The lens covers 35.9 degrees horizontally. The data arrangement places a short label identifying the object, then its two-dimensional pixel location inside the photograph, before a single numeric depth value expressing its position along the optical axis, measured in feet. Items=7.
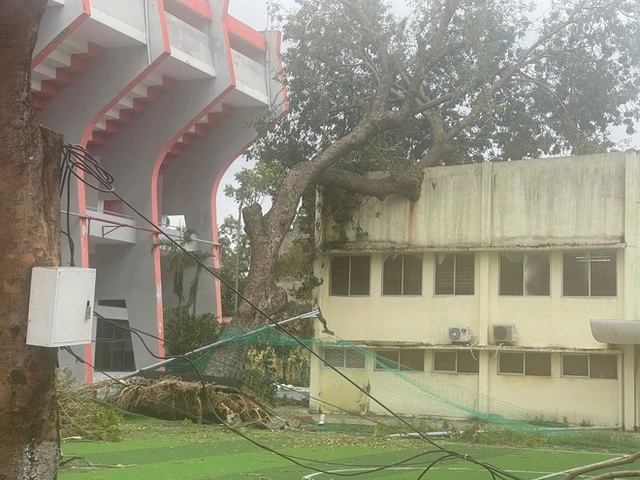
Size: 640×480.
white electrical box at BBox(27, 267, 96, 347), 23.39
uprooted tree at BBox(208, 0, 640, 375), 97.14
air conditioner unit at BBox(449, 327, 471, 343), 93.76
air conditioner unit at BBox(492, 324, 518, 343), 91.91
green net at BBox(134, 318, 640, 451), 72.69
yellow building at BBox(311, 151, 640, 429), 87.35
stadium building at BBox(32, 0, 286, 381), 99.30
